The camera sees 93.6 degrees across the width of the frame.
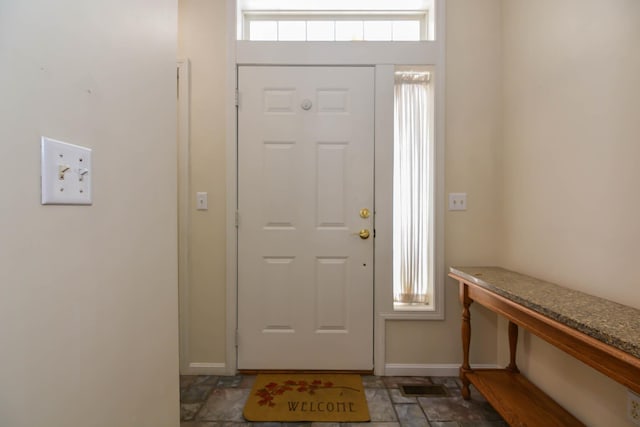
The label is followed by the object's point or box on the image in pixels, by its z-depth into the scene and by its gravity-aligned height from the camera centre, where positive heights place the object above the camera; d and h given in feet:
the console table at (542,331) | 2.95 -1.42
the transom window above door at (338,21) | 7.17 +4.57
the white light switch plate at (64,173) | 1.91 +0.24
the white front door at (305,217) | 6.81 -0.17
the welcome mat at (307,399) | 5.44 -3.71
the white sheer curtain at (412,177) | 6.98 +0.77
